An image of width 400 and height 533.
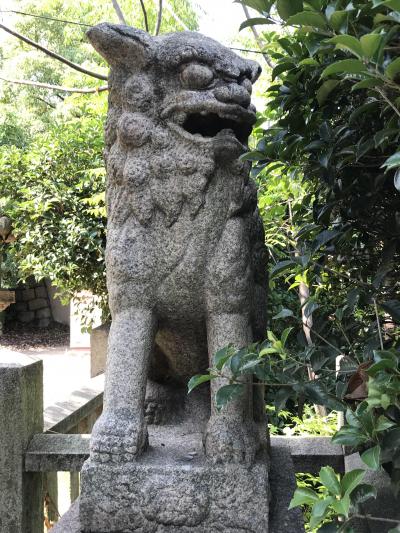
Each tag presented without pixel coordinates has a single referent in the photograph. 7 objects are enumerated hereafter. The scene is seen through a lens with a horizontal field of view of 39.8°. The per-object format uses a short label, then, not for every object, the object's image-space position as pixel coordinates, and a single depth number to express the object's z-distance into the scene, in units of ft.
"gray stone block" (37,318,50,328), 44.65
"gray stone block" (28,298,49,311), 45.16
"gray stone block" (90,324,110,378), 16.21
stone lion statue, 5.11
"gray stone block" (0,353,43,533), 7.10
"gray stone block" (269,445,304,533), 4.80
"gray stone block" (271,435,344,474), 8.07
